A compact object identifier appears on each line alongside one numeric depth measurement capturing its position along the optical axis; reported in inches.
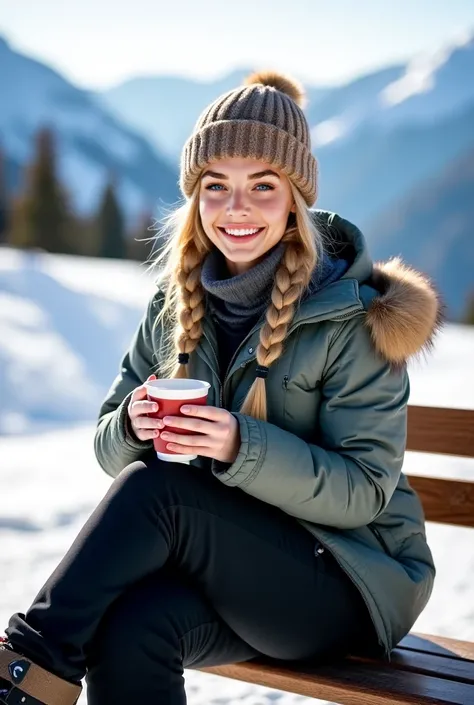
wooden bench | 84.0
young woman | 80.4
